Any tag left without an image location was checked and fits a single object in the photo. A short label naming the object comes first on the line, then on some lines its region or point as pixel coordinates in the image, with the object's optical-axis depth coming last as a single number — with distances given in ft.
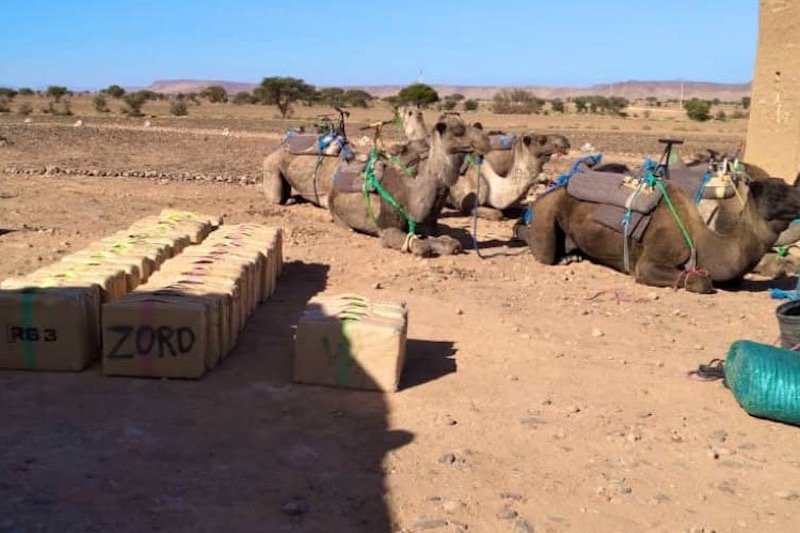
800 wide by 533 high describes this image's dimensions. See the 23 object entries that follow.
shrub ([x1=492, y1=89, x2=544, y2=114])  236.63
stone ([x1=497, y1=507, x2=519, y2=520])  16.17
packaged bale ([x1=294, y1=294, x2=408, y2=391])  21.66
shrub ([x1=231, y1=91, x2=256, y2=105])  266.28
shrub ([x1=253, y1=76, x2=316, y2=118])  228.63
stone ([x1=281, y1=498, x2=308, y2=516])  15.92
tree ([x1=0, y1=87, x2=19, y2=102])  244.28
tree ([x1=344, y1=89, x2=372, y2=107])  252.38
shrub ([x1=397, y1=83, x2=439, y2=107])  165.36
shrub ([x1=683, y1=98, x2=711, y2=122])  199.69
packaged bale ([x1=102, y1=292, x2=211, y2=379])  21.53
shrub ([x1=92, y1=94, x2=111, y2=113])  200.60
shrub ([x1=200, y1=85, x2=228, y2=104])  283.79
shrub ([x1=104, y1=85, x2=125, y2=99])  288.92
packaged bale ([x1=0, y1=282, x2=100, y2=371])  21.95
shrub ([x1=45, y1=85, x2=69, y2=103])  255.09
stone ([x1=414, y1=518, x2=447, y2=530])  15.71
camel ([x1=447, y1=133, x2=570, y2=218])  46.24
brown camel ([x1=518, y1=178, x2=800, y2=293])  32.32
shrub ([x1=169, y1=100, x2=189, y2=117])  193.26
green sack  20.54
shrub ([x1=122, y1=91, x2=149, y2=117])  193.86
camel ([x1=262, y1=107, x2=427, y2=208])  48.98
